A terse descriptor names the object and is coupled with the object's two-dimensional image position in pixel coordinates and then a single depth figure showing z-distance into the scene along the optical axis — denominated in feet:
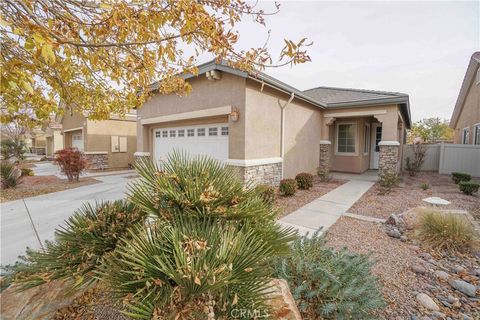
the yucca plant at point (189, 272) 4.34
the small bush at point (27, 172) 39.13
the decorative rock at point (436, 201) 18.47
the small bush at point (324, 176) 34.52
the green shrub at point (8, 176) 28.40
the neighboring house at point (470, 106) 40.25
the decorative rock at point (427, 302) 8.62
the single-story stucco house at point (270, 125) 24.67
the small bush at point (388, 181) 29.32
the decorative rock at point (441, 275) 10.49
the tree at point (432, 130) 97.19
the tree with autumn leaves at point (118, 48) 7.97
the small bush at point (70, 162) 33.37
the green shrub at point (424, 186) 28.62
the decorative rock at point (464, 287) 9.48
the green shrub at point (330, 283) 6.93
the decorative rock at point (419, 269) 10.90
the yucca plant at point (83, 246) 6.12
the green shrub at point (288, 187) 25.79
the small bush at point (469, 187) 25.18
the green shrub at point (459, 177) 30.25
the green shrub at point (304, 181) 29.58
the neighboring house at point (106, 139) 49.29
